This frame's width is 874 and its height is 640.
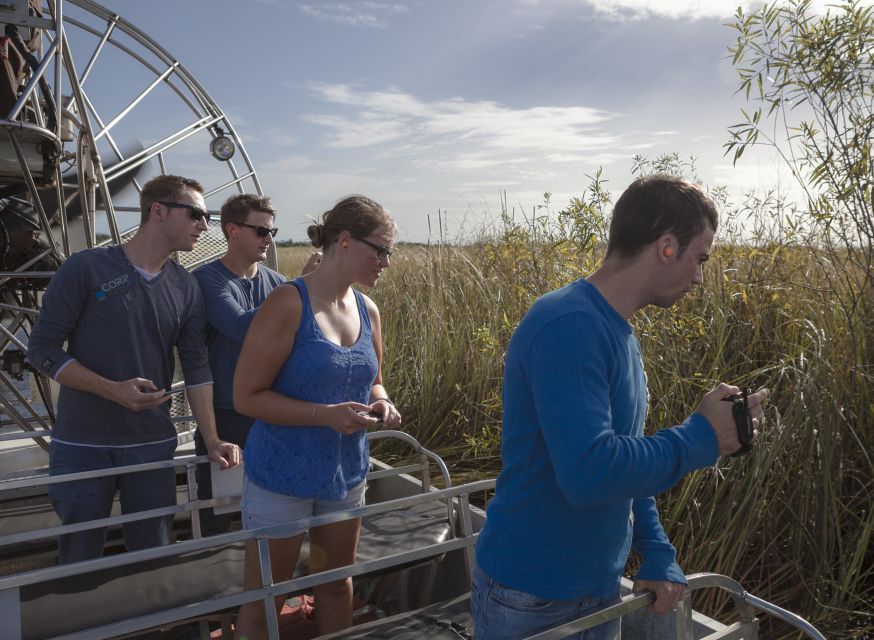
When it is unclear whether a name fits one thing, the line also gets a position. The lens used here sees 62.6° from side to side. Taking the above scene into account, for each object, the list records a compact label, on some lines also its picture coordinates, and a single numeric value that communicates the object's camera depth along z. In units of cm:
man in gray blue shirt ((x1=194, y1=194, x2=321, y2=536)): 330
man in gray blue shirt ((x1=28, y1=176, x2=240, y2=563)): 280
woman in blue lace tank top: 226
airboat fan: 409
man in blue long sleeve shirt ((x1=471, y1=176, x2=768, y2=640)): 130
